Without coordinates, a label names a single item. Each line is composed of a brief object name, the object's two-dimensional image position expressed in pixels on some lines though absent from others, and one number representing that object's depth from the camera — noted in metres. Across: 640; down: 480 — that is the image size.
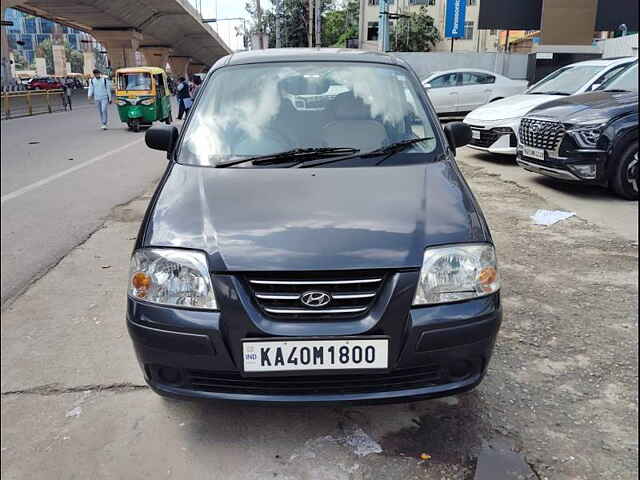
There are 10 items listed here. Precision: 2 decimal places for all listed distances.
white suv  9.08
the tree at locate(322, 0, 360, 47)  59.09
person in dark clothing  18.59
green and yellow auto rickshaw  17.25
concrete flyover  43.16
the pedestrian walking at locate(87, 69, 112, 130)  17.06
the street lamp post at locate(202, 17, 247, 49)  55.19
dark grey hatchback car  2.18
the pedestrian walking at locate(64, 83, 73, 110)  25.94
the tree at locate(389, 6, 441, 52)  45.41
